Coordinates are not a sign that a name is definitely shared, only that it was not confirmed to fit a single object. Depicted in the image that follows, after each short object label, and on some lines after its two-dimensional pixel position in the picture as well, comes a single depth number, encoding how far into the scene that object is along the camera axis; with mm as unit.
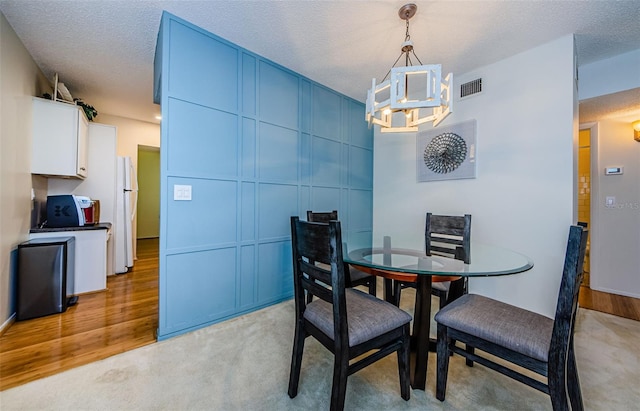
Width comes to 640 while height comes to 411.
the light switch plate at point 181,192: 2027
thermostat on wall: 3092
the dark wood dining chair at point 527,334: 1036
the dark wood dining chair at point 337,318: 1154
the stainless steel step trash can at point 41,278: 2260
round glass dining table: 1281
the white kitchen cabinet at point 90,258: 2848
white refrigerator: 3668
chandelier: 1602
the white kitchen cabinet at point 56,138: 2633
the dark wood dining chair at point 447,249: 1764
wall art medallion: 2832
